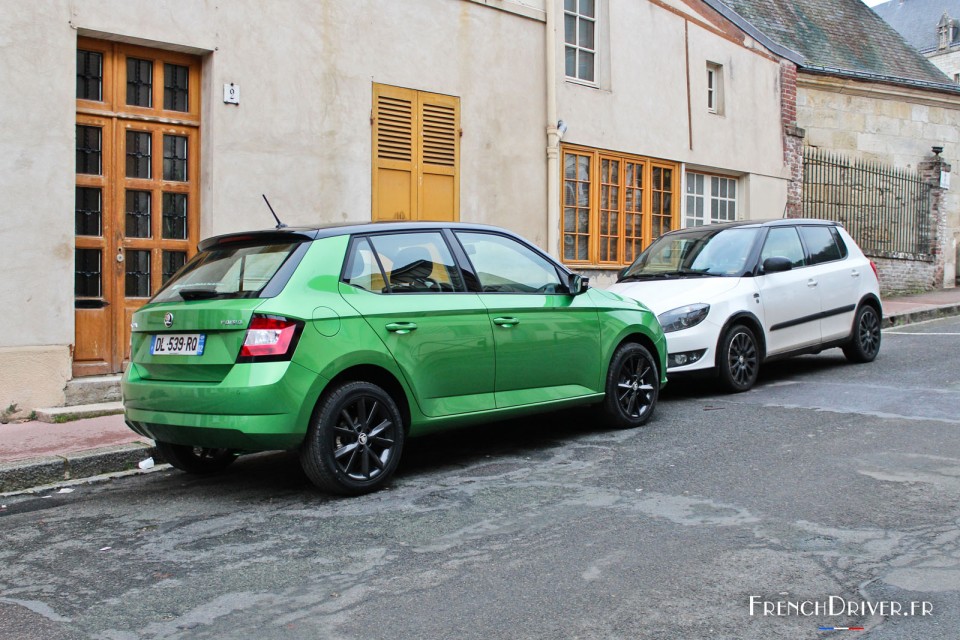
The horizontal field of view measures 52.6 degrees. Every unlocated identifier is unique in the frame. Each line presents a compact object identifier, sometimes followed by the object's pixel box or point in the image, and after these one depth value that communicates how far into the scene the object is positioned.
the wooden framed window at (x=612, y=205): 14.44
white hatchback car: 8.97
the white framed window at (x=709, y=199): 17.02
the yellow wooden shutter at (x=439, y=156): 12.02
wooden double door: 9.27
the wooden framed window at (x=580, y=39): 14.53
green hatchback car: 5.44
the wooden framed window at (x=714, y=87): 17.36
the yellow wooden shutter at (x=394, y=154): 11.48
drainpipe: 13.52
